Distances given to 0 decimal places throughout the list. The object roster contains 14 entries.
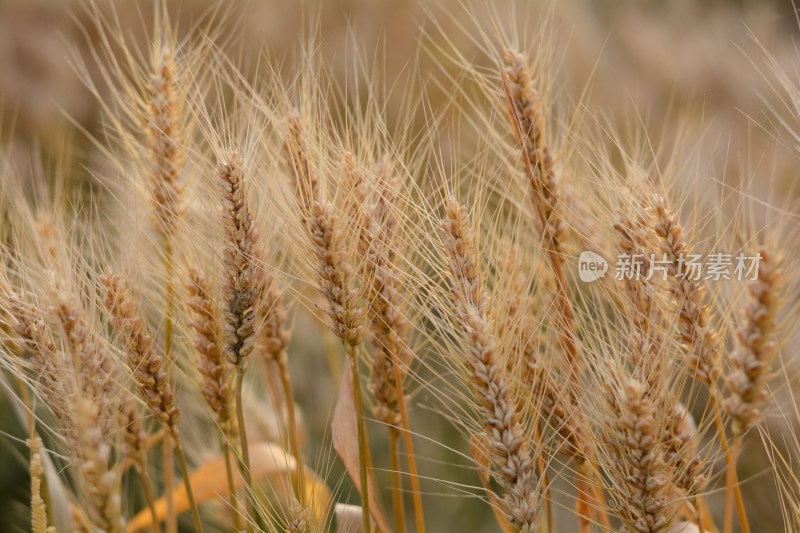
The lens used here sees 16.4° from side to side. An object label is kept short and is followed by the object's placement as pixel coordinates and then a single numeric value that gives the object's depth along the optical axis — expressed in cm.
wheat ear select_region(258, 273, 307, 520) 103
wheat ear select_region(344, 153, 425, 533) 101
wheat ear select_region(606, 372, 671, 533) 97
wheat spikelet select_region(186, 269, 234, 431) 101
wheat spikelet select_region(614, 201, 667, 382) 99
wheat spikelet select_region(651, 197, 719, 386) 98
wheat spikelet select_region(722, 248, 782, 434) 96
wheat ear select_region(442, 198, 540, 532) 98
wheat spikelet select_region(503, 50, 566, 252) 102
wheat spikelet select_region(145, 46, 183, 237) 104
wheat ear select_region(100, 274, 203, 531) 100
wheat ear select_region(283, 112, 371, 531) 99
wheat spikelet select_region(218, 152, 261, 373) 100
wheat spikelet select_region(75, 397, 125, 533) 95
